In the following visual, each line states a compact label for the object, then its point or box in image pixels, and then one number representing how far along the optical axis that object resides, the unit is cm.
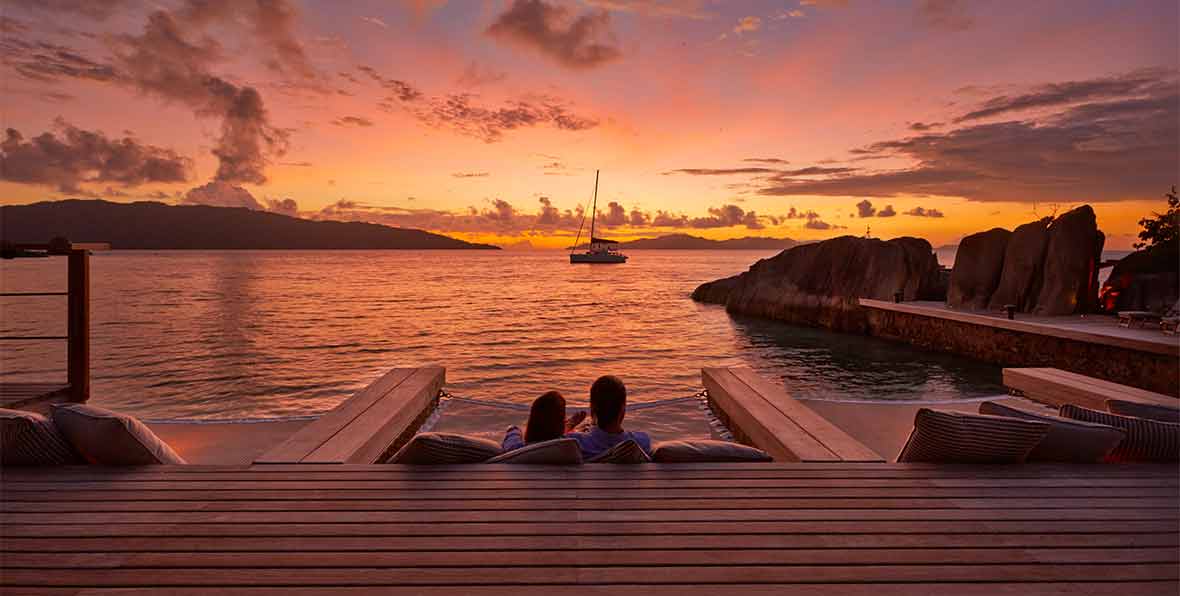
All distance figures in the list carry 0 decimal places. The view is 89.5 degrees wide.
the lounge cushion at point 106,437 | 304
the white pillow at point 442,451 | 315
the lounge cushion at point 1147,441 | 332
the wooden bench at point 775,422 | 361
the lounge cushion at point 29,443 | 303
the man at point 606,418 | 350
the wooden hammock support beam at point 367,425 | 344
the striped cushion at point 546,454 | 315
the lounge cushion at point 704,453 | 324
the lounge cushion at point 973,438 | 315
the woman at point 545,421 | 355
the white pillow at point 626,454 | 319
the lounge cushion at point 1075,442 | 322
